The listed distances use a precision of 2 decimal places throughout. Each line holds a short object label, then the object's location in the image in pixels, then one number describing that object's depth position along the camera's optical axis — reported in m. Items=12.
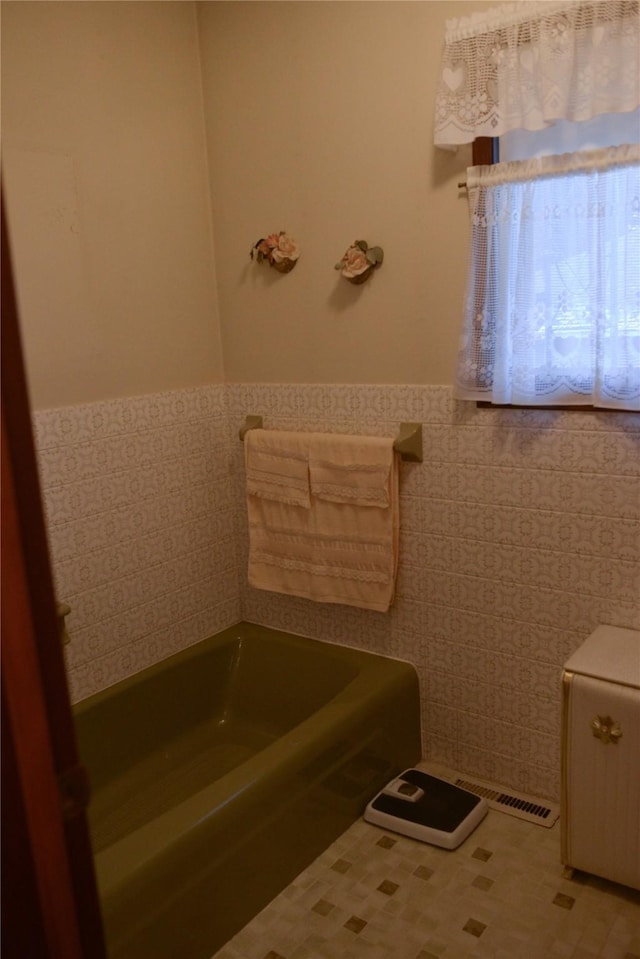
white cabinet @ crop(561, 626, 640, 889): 1.84
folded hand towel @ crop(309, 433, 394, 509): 2.37
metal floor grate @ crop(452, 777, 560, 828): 2.24
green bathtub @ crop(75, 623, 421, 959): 1.72
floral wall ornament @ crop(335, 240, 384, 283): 2.32
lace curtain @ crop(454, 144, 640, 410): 1.84
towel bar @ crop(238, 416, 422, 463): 2.34
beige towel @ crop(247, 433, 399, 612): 2.44
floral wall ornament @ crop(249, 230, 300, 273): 2.49
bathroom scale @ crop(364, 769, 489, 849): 2.16
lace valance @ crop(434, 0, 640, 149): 1.76
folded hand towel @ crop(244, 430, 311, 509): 2.53
